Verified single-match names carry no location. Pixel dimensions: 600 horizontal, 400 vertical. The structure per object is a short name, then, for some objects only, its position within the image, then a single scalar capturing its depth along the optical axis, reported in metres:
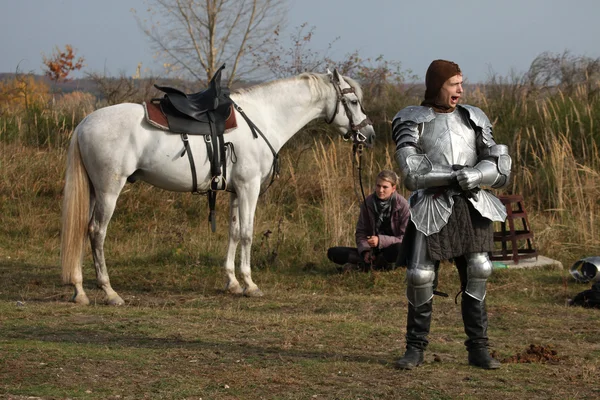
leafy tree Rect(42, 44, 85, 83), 25.45
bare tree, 22.16
